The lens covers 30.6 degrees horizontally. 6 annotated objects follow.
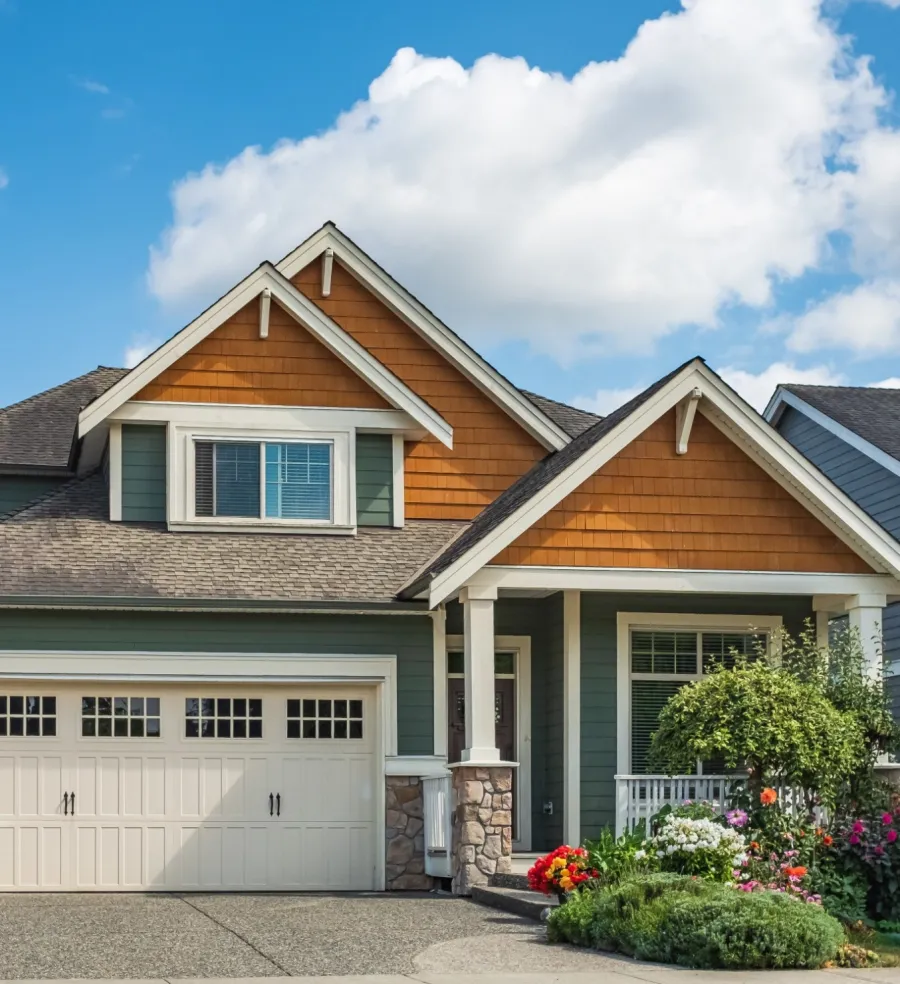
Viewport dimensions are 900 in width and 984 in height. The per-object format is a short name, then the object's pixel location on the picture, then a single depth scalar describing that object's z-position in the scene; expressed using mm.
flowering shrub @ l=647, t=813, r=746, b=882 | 13281
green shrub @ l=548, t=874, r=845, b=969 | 11156
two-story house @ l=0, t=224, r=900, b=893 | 16547
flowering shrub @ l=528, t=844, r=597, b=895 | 13367
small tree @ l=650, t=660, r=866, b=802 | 14469
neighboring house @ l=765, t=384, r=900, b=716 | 24016
